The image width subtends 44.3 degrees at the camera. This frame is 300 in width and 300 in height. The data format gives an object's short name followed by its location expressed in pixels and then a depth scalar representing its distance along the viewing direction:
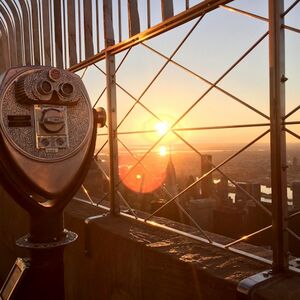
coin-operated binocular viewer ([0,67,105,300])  1.57
